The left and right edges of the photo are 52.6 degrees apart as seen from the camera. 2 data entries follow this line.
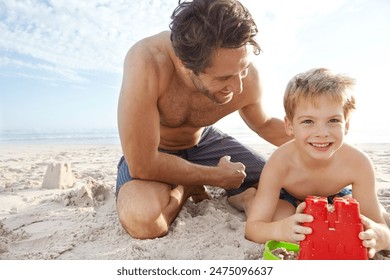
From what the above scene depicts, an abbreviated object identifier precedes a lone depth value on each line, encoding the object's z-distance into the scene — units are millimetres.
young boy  1237
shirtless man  1442
